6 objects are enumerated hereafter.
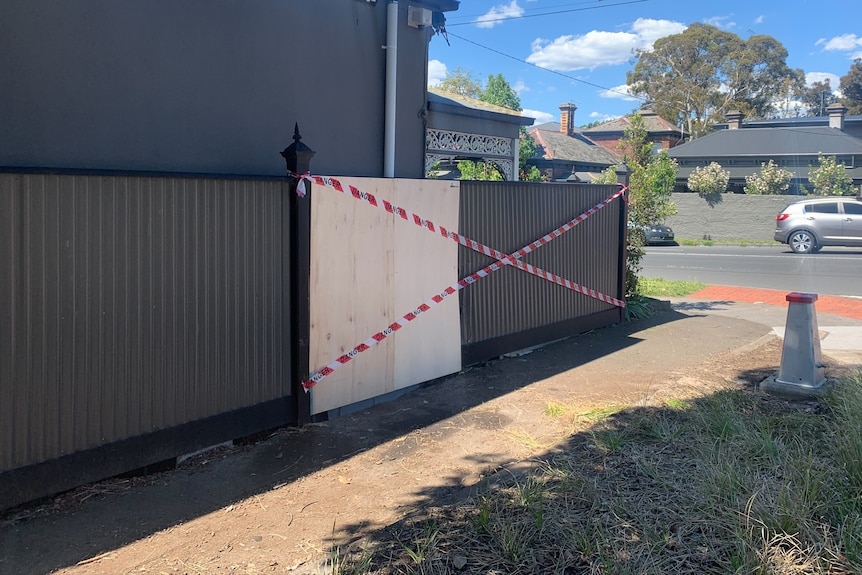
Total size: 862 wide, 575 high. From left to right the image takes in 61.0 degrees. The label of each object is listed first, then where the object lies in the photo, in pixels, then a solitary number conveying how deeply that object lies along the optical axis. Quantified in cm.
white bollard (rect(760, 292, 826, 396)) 621
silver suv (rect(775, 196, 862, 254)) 2281
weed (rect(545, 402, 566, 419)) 597
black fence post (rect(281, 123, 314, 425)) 534
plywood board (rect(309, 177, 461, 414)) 562
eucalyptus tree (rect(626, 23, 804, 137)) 5972
